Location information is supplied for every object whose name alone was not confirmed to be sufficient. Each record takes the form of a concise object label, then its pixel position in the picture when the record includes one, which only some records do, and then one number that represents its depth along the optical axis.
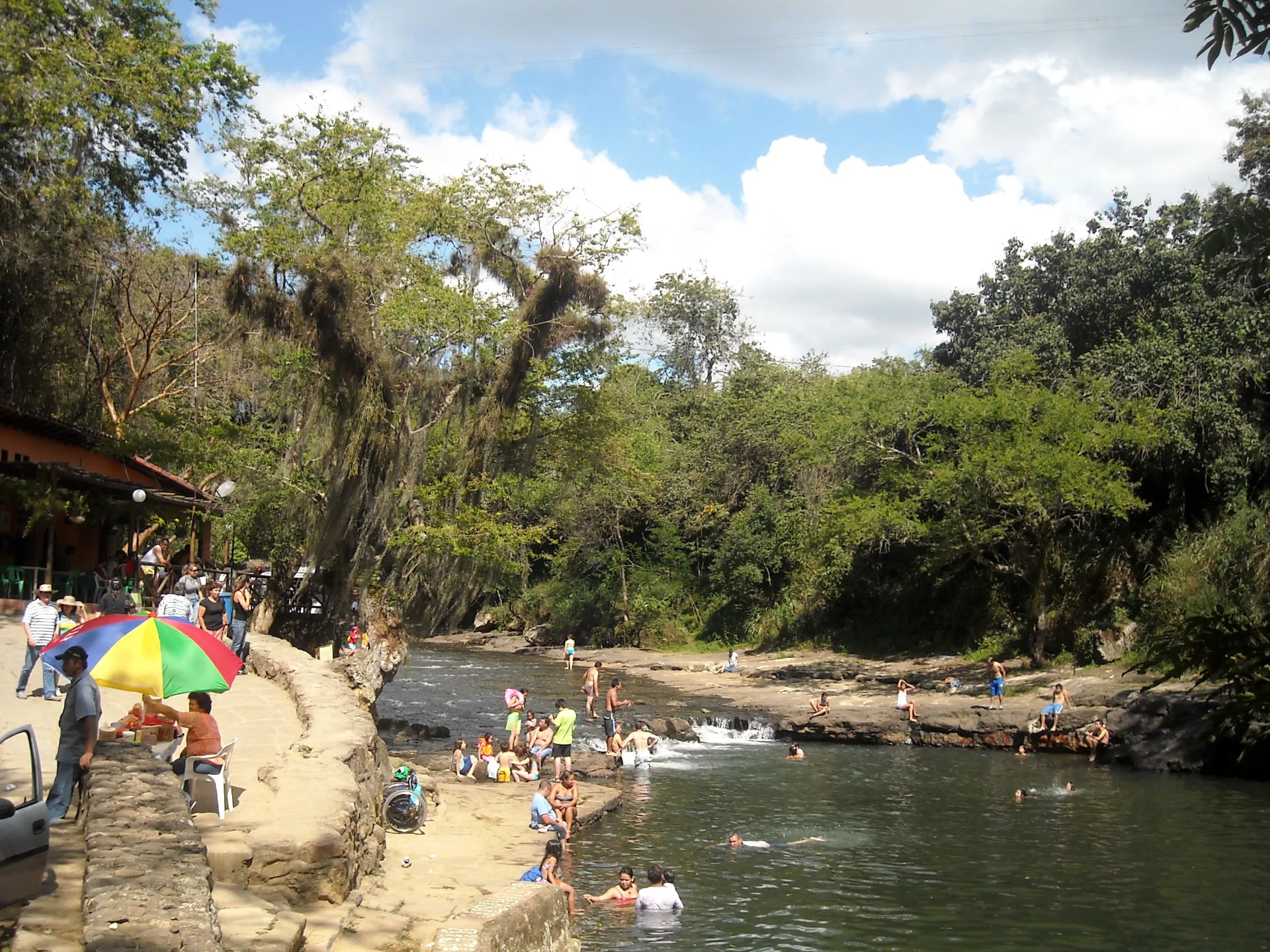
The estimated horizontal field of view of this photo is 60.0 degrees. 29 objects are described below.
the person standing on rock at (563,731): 19.23
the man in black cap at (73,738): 8.05
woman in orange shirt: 9.20
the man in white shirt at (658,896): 12.39
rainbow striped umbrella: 9.62
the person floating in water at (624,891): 12.72
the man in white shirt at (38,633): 13.61
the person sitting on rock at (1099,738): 23.09
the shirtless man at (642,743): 22.39
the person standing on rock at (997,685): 26.45
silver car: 6.00
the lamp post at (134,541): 24.67
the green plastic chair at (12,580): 22.33
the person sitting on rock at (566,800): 16.05
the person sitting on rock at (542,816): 15.38
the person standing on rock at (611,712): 22.77
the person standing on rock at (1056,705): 24.20
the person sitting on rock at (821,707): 27.16
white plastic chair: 9.06
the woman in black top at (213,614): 16.38
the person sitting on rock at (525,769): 19.44
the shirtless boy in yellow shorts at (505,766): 19.38
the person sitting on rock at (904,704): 26.00
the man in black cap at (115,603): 17.08
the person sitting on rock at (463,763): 19.11
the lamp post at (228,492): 22.36
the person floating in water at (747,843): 15.51
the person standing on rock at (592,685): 25.62
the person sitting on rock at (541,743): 20.35
